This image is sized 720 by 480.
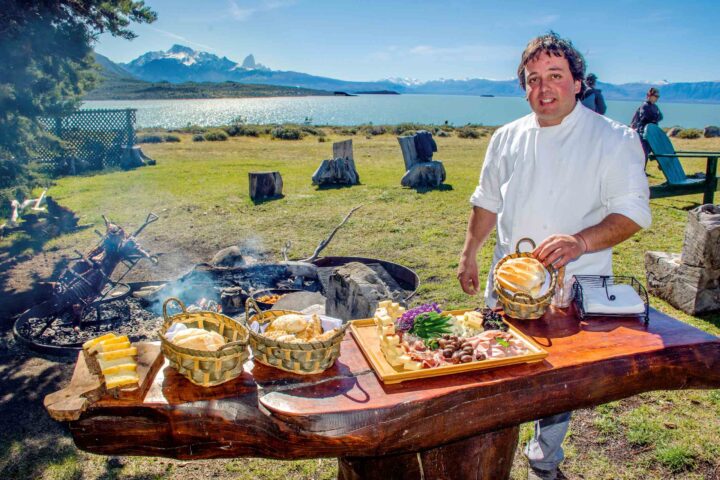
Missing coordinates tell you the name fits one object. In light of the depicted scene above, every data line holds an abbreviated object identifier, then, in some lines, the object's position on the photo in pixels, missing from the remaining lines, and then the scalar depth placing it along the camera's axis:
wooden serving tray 2.18
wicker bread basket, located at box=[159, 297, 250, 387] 2.05
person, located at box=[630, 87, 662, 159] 13.89
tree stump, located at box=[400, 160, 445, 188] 14.30
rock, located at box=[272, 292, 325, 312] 5.67
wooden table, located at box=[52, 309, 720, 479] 2.02
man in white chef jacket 2.97
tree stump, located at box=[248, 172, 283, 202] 12.96
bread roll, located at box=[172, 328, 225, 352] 2.13
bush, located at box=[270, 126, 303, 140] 33.47
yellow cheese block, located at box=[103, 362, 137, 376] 2.08
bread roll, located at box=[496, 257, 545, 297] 2.68
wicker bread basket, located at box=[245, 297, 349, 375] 2.14
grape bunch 2.61
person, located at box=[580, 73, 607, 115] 12.21
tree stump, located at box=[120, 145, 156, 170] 19.05
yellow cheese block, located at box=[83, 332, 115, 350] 2.15
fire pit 5.39
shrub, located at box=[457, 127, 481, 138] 33.84
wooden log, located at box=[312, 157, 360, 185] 14.86
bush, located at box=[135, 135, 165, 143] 29.76
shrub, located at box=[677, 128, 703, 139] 28.19
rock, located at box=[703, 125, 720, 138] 28.11
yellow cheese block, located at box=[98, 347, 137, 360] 2.11
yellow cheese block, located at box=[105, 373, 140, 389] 2.05
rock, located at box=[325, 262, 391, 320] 5.12
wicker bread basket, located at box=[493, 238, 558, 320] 2.68
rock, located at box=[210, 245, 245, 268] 7.20
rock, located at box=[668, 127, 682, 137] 29.41
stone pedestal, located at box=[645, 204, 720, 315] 5.78
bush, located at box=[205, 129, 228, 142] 31.75
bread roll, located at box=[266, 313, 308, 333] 2.33
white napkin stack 2.86
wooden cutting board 1.95
